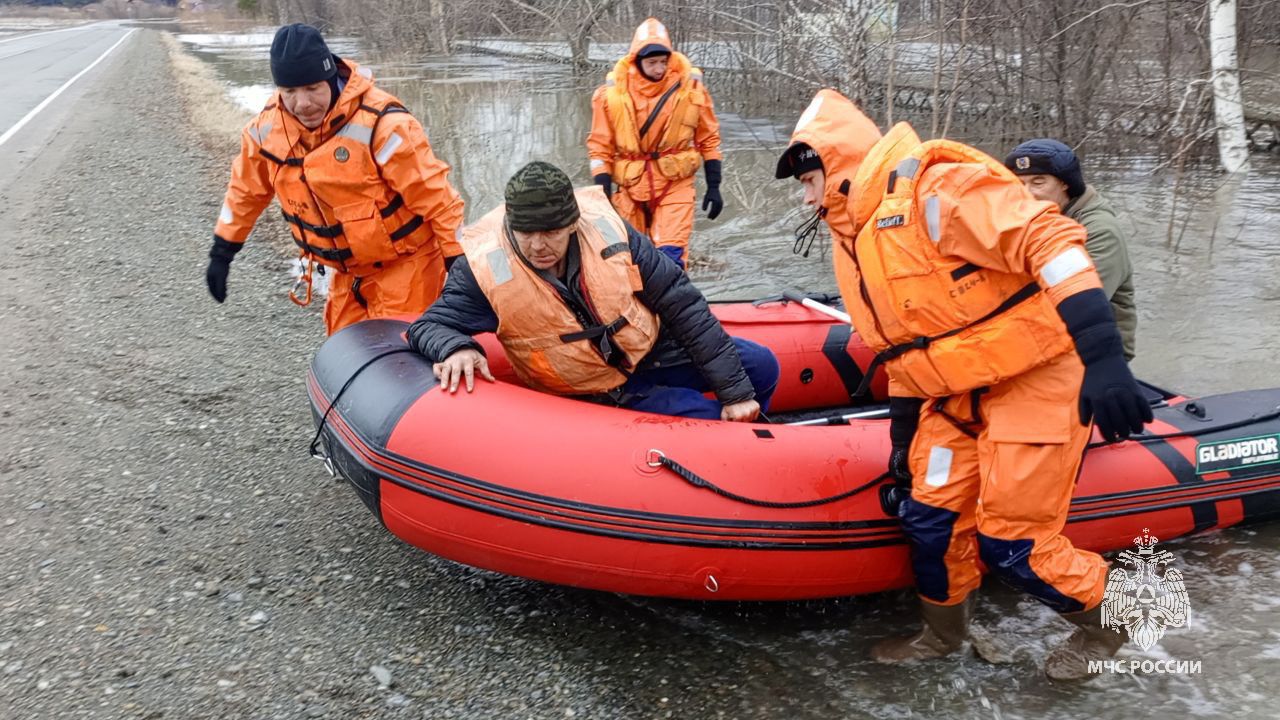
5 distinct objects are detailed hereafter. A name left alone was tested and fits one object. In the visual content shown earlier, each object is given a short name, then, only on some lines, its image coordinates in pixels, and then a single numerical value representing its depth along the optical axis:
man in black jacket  2.85
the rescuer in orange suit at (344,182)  3.37
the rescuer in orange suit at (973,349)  2.17
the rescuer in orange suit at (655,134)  5.11
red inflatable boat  2.76
